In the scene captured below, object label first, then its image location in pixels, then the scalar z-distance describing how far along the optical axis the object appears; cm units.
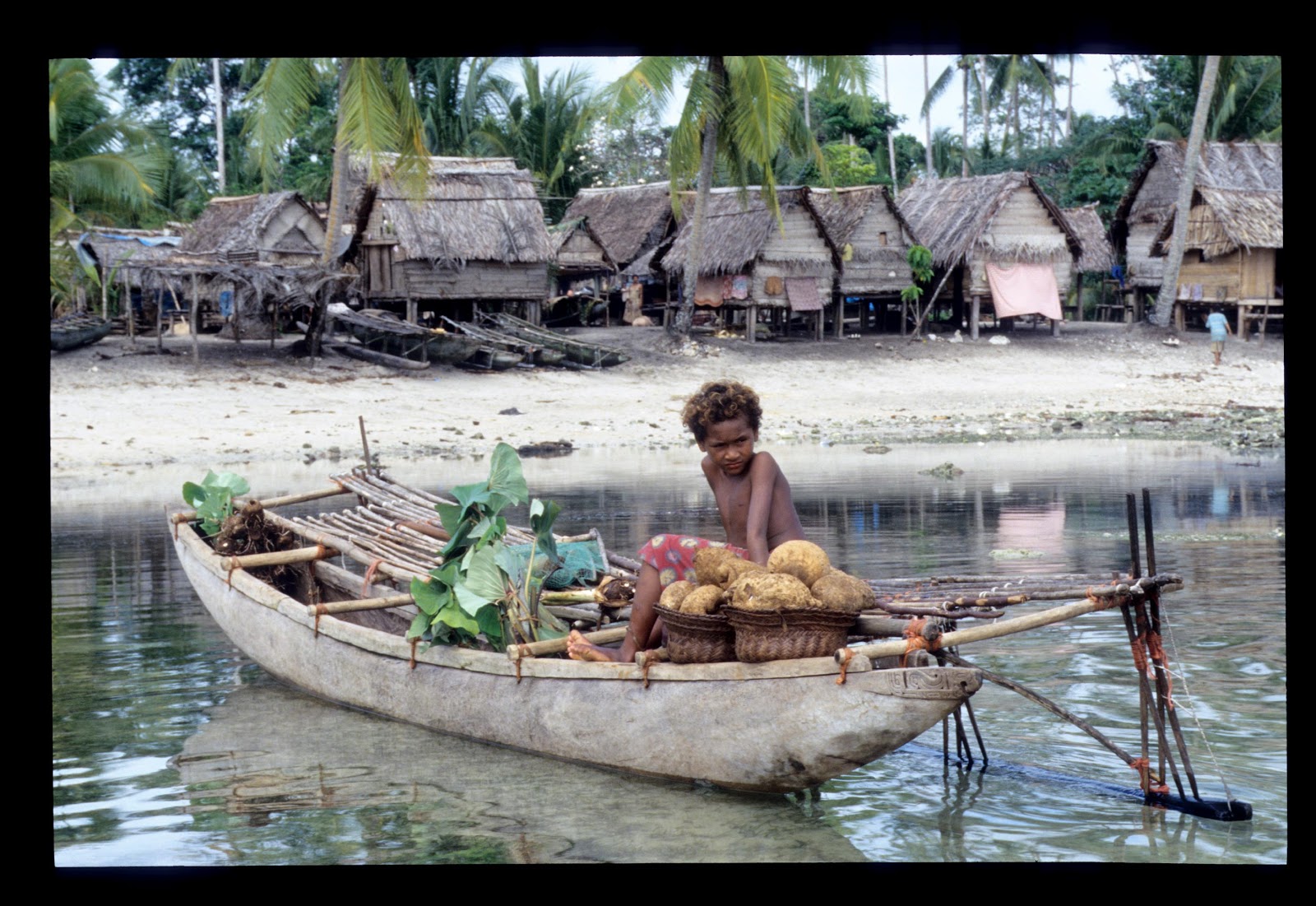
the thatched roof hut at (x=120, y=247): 2475
